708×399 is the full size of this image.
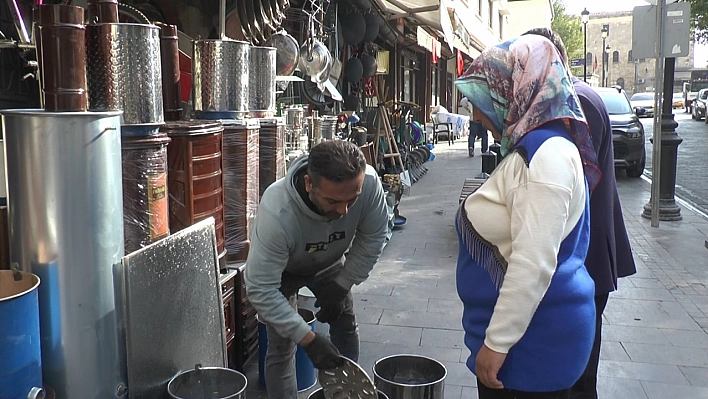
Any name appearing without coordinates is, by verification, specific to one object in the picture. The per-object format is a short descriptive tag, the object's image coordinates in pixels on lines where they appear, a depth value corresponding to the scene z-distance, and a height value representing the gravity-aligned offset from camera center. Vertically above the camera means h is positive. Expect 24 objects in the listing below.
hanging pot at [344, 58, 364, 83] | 9.77 +0.83
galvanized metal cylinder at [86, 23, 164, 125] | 2.70 +0.24
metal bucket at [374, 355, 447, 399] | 2.72 -1.11
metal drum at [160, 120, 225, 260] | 3.22 -0.23
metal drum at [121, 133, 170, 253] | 2.82 -0.29
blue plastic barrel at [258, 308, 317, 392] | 3.50 -1.35
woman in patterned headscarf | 1.81 -0.33
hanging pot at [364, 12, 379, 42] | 9.40 +1.45
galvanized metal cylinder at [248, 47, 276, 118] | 3.99 +0.28
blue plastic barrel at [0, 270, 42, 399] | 2.11 -0.74
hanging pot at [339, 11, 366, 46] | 8.99 +1.37
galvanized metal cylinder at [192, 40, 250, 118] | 3.66 +0.29
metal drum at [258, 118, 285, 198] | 4.25 -0.18
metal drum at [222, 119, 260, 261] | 3.75 -0.34
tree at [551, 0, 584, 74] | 45.88 +6.93
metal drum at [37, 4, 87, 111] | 2.38 +0.27
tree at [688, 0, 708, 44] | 23.46 +4.09
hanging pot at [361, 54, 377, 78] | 10.17 +0.94
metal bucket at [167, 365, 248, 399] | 2.82 -1.15
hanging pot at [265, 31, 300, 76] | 5.90 +0.71
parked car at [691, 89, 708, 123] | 31.66 +0.82
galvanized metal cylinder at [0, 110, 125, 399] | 2.30 -0.37
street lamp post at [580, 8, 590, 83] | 27.17 +4.57
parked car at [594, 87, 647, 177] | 11.54 -0.38
